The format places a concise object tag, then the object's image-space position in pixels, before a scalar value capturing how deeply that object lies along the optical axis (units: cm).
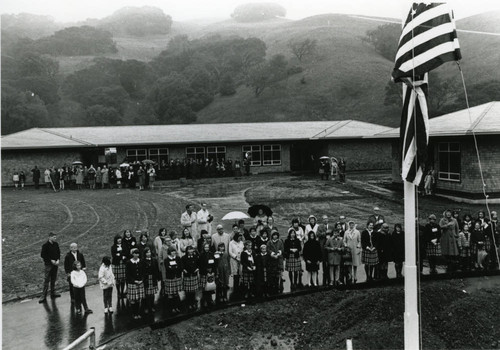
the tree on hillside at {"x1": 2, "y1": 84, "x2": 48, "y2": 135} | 6169
